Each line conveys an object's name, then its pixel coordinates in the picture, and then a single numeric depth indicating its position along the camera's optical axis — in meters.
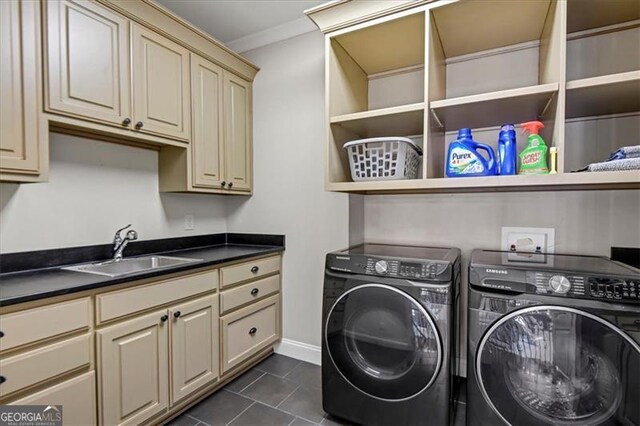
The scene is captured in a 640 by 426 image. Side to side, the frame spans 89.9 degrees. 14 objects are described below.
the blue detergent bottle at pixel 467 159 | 1.58
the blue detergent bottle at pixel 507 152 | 1.53
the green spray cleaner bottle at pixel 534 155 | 1.43
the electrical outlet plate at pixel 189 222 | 2.45
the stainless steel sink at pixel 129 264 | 1.73
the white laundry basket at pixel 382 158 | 1.73
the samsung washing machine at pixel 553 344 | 1.18
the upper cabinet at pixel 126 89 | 1.35
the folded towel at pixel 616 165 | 1.25
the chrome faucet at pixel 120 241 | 1.93
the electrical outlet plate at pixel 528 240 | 1.81
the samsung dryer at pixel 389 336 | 1.46
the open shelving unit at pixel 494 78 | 1.44
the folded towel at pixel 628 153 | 1.29
